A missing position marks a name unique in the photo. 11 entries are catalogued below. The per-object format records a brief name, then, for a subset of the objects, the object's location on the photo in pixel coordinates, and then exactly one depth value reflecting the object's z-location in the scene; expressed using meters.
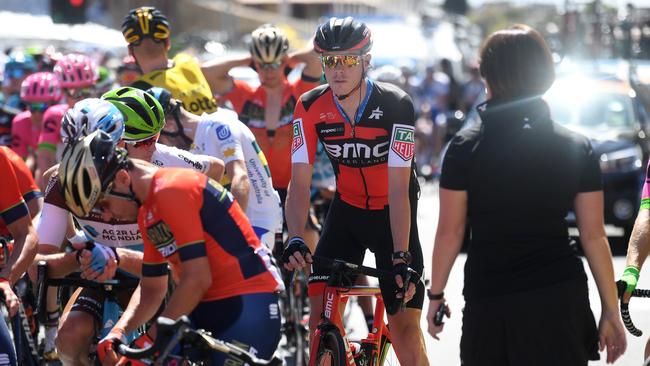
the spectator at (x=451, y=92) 57.78
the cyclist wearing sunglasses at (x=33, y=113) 22.86
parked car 30.17
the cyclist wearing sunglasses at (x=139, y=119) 12.68
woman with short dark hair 10.43
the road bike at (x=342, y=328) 13.16
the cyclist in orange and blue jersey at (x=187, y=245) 10.07
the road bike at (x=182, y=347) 9.84
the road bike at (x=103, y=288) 12.20
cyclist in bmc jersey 13.80
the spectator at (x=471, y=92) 54.72
